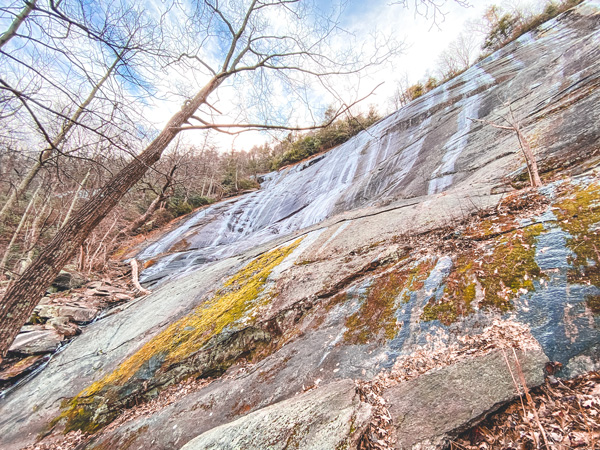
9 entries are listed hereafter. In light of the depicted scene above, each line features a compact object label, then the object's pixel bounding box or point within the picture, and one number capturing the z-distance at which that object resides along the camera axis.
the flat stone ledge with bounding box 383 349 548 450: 1.16
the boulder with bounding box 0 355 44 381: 3.59
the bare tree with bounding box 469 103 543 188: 3.25
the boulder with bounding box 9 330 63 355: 4.01
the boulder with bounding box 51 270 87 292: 6.50
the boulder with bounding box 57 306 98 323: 5.06
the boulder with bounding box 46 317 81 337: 4.57
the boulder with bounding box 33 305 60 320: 4.89
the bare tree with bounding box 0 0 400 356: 2.60
